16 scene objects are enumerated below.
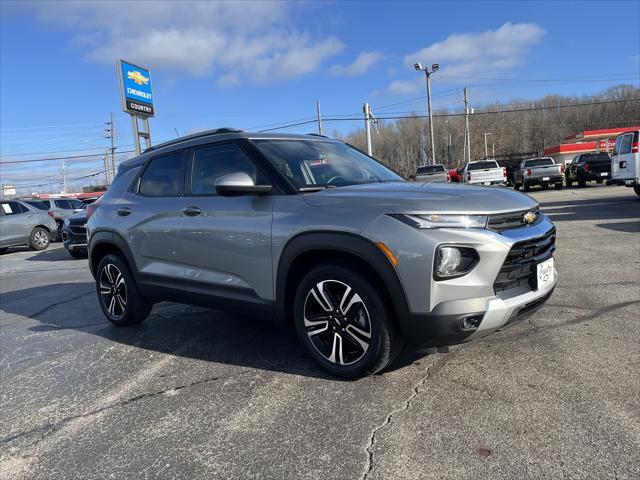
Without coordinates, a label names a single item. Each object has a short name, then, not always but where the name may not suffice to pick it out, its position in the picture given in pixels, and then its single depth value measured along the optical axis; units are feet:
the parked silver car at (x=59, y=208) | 57.93
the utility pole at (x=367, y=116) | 91.87
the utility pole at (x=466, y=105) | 197.23
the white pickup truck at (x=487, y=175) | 77.30
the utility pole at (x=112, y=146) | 226.17
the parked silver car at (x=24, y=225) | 50.01
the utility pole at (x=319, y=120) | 170.50
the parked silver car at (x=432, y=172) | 79.89
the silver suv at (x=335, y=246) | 9.52
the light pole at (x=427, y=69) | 131.85
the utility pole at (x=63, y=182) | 310.45
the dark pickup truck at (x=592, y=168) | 80.12
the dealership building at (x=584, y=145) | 176.35
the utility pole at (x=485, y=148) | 309.61
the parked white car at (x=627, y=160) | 43.78
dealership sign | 63.67
